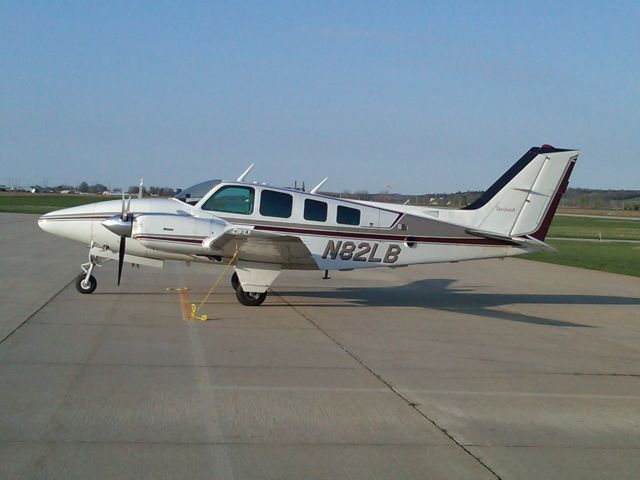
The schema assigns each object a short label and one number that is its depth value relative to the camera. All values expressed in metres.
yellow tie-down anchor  12.81
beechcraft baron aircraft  13.86
